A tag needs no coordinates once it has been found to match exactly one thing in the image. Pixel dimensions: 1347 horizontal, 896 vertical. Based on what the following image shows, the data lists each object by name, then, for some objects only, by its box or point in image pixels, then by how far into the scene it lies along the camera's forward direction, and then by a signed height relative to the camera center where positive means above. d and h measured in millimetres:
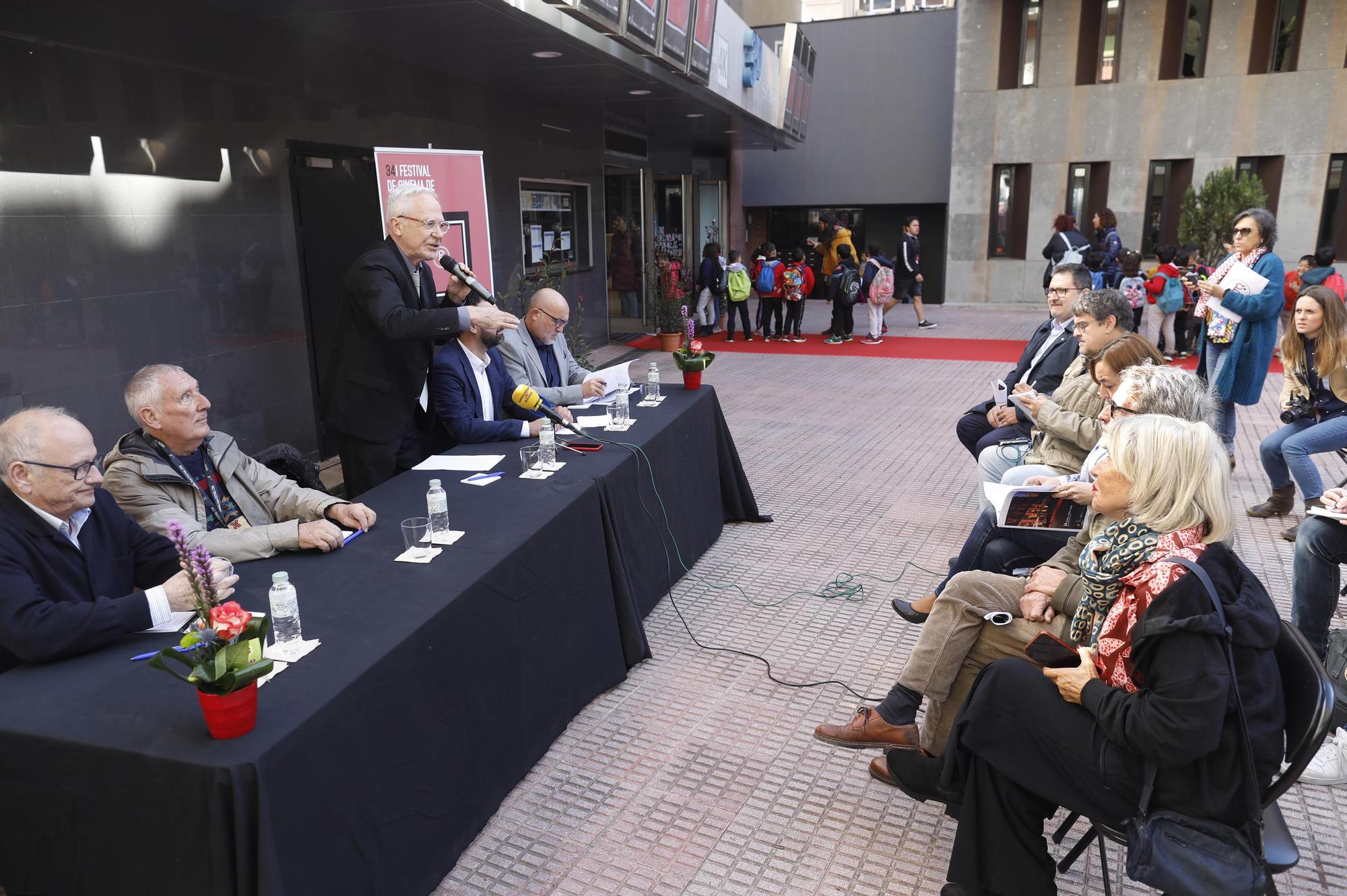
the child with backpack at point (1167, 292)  10328 -660
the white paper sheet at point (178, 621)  2211 -919
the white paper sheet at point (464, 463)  3688 -902
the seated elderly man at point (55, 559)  2029 -739
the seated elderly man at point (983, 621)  2676 -1147
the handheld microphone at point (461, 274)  3922 -121
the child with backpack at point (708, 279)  12711 -522
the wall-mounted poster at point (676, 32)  7410 +1794
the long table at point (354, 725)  1755 -1089
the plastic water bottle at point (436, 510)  2805 -824
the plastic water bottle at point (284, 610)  2100 -846
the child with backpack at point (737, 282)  12711 -561
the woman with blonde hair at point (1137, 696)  1852 -1013
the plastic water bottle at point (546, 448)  3650 -826
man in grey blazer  4703 -572
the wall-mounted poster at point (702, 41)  8219 +1891
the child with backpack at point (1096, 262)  10422 -292
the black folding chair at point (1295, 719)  1851 -1010
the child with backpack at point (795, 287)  12609 -649
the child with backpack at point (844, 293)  12227 -712
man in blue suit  4137 -693
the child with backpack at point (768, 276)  12555 -479
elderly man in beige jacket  2686 -718
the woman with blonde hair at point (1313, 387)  4469 -797
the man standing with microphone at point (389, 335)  3723 -364
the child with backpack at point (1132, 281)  10219 -526
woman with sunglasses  5508 -561
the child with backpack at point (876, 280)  12406 -551
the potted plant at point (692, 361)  5117 -676
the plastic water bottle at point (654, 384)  4926 -767
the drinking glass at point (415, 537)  2707 -876
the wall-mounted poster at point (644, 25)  6656 +1674
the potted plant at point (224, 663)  1713 -795
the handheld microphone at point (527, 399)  3812 -648
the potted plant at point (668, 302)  11617 -772
